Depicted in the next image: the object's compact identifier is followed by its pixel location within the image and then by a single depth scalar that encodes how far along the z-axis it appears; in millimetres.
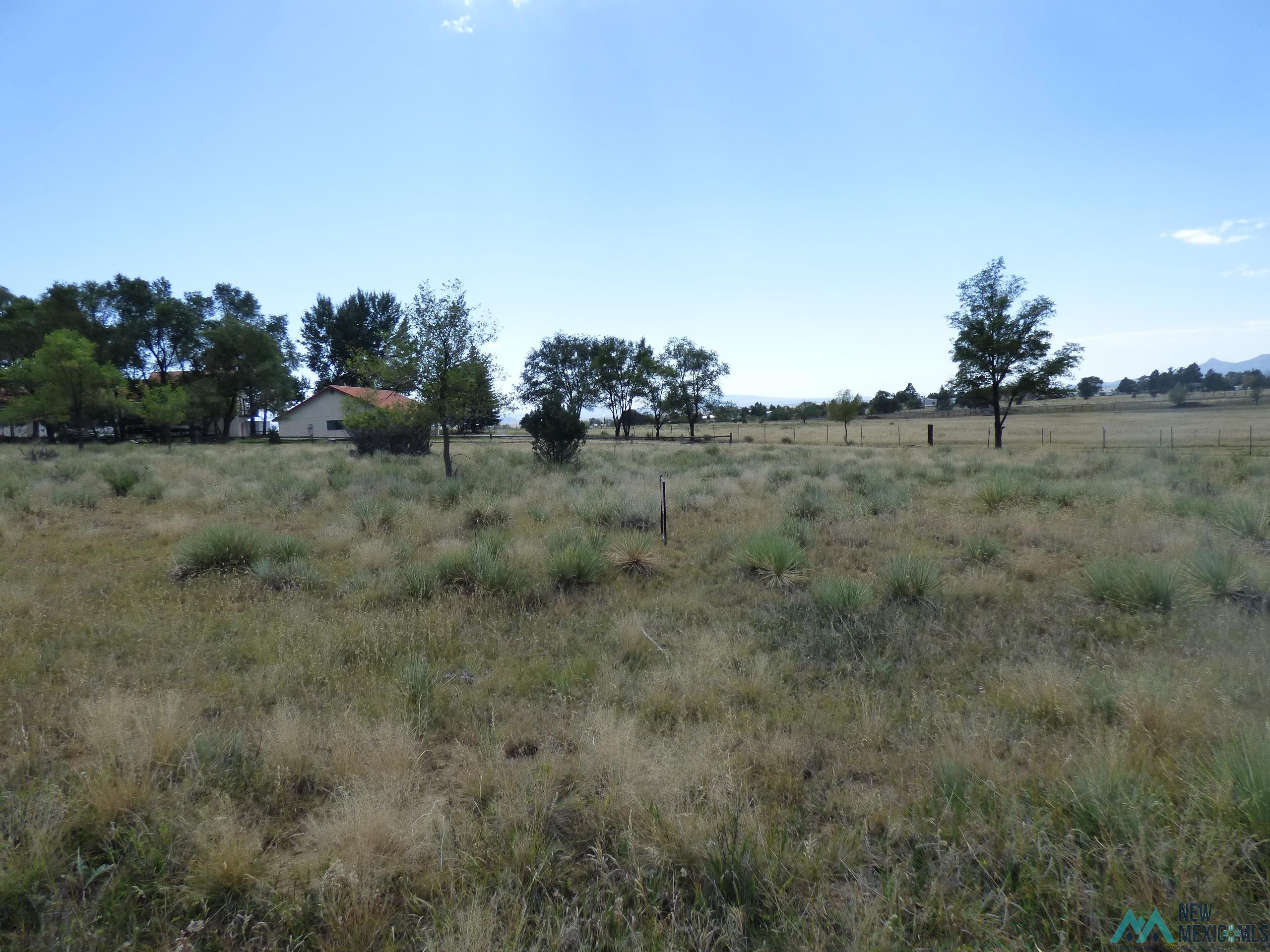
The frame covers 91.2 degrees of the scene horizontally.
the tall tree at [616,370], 79688
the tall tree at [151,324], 53969
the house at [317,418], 59594
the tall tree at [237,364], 54438
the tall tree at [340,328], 75188
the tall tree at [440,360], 20234
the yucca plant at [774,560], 7887
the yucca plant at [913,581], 7070
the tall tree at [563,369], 83188
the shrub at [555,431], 23234
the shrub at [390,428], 21375
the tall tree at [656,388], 68562
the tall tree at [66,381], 32438
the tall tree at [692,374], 67875
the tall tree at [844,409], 57969
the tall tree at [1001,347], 32844
